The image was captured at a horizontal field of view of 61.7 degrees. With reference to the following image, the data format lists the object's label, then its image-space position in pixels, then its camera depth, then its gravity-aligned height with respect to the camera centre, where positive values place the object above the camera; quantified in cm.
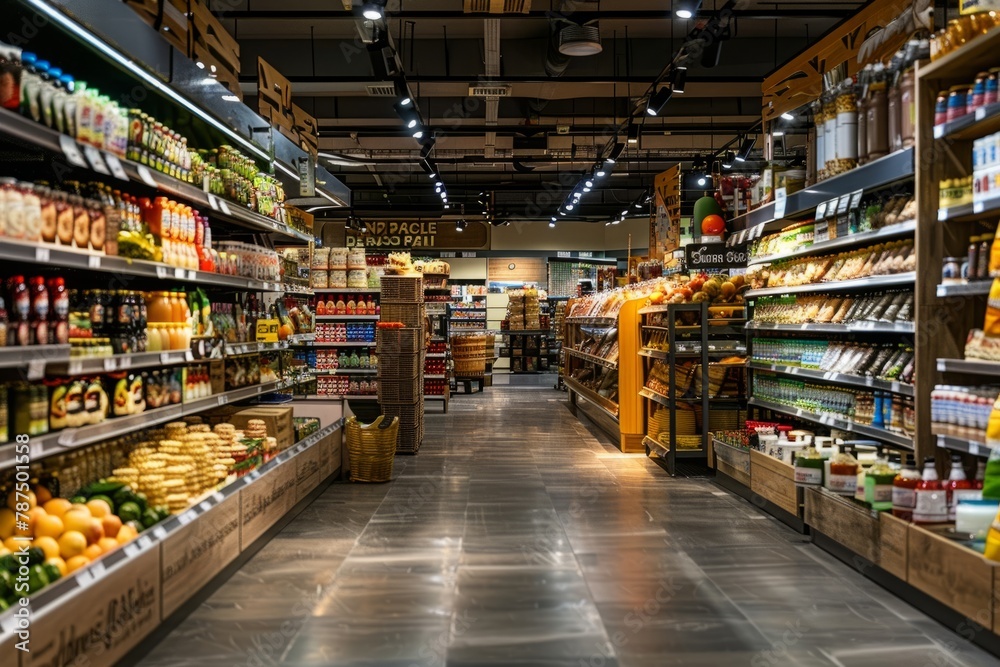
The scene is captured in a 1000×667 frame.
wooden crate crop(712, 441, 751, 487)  656 -111
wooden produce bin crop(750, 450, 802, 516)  541 -106
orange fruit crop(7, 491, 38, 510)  306 -65
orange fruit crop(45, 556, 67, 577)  290 -83
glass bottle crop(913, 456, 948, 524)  383 -80
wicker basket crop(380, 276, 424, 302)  970 +41
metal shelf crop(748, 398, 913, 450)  463 -61
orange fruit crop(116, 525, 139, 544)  330 -84
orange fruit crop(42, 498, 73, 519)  323 -71
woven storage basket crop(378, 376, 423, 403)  898 -68
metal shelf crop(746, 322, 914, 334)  449 +0
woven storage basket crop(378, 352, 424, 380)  898 -45
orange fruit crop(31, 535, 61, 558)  294 -78
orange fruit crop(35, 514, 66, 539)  306 -74
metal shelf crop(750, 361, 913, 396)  452 -31
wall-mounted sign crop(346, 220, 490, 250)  2069 +224
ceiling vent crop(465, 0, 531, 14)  747 +288
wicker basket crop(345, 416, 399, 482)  732 -109
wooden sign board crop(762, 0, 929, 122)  576 +224
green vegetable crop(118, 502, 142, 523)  349 -79
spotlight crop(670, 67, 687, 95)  917 +275
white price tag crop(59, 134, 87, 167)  315 +66
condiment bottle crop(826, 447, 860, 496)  474 -84
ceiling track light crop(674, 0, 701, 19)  745 +286
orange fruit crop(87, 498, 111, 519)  334 -74
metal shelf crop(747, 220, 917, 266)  449 +55
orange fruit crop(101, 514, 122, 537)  330 -80
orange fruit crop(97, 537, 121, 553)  316 -84
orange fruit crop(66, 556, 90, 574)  296 -85
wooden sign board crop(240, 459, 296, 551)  466 -107
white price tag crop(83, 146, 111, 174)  333 +66
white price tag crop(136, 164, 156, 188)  384 +69
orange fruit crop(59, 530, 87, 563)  302 -80
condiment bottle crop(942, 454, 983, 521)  376 -73
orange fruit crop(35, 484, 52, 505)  334 -69
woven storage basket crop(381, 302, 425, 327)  970 +14
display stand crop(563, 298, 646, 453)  936 -66
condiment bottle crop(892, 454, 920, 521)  398 -79
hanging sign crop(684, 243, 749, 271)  770 +65
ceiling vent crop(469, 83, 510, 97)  1172 +331
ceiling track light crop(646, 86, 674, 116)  962 +269
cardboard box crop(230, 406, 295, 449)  559 -64
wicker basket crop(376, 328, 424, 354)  898 -17
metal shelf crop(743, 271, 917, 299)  446 +27
